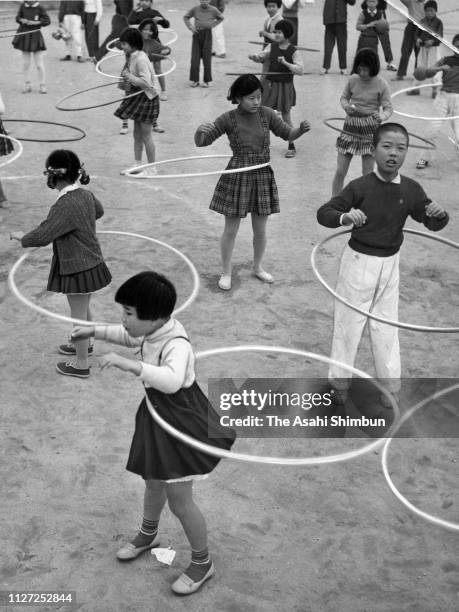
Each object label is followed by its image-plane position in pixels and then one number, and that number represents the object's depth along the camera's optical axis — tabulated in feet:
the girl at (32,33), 42.14
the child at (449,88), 31.32
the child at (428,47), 39.94
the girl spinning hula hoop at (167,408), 10.84
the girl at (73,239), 16.44
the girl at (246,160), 20.24
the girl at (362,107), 25.58
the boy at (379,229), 15.44
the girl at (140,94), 29.04
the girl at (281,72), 33.22
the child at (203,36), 45.29
